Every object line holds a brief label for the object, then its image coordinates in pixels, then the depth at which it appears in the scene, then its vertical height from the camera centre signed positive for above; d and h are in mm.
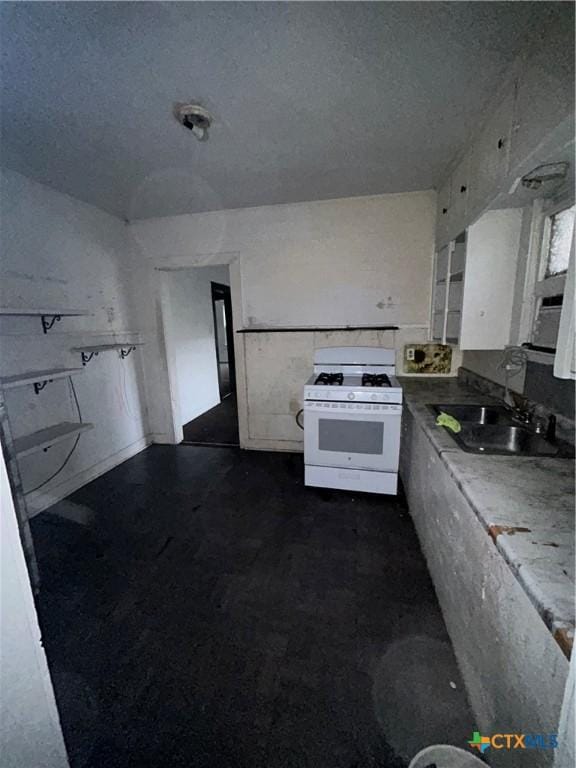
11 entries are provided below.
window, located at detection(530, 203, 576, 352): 1296 +213
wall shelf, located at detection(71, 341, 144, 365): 2549 -136
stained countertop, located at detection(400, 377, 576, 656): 597 -548
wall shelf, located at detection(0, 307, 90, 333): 1844 +150
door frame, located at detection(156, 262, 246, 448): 3047 -348
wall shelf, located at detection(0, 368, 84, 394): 1839 -279
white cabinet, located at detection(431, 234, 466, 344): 2010 +262
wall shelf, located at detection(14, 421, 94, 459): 1935 -726
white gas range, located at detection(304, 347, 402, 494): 2148 -799
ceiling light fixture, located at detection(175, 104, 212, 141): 1500 +1121
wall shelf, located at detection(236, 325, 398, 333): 2797 -13
